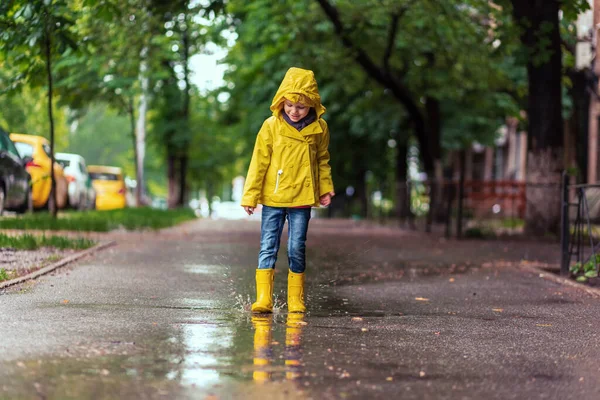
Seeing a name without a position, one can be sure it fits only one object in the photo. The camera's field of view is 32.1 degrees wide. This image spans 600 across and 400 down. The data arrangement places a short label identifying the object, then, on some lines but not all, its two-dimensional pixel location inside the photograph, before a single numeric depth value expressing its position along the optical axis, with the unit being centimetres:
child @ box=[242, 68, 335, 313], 727
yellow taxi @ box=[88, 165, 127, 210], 3538
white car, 2764
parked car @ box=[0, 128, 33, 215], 1603
